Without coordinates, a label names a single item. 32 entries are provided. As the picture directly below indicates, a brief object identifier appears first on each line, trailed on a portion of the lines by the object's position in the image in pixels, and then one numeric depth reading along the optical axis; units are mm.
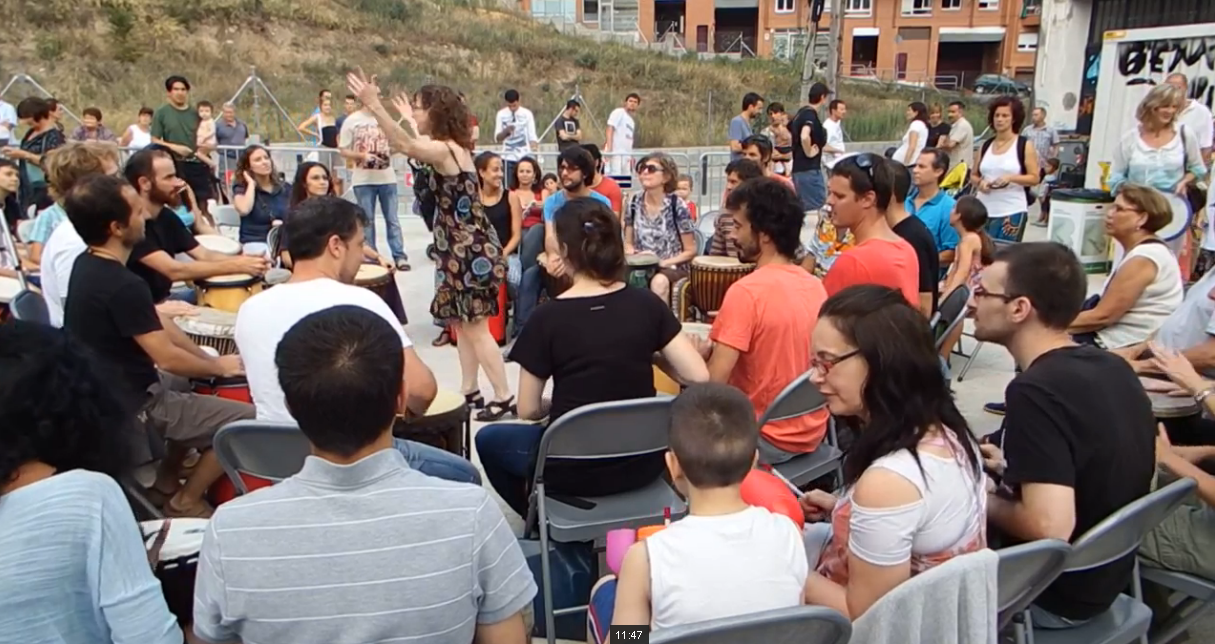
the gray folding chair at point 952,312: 4492
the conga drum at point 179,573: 2004
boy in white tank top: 1766
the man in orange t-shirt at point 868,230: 3822
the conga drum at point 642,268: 5914
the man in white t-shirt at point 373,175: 8164
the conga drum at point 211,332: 4004
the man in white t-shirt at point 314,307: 2908
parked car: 37656
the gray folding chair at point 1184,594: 2500
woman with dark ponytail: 2992
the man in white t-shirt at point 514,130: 11781
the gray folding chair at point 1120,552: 2055
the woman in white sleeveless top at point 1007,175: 6852
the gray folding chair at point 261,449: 2486
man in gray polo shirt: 1526
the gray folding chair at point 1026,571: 1874
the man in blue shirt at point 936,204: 5680
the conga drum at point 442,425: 3252
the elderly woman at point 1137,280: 3915
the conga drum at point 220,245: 5641
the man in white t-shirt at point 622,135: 12086
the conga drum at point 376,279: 4980
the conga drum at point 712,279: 5504
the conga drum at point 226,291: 4738
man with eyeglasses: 2141
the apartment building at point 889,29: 44500
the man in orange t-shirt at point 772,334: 3270
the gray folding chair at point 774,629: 1576
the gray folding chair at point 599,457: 2703
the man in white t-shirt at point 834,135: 11719
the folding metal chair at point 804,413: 3031
